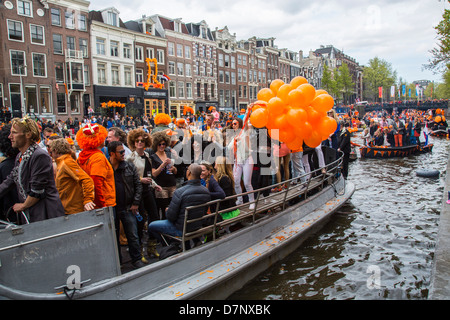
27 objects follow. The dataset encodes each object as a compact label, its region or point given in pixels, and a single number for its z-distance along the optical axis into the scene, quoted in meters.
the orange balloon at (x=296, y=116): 5.34
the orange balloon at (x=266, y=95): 6.20
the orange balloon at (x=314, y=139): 5.82
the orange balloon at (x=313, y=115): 5.62
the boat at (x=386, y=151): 16.64
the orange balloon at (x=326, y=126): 5.75
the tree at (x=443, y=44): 15.74
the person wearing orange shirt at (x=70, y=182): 3.73
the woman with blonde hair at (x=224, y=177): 5.50
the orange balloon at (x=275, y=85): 6.19
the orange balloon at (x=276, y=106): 5.50
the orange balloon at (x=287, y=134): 5.61
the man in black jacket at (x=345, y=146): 10.25
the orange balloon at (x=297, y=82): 5.89
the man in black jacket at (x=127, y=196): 4.31
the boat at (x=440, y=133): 27.86
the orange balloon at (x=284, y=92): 5.65
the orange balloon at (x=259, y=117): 5.42
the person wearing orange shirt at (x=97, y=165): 4.00
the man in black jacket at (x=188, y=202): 4.21
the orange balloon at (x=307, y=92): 5.54
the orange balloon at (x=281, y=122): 5.49
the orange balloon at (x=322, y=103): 5.72
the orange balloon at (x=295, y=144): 5.78
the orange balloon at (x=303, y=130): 5.48
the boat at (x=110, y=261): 2.89
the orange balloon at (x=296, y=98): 5.42
